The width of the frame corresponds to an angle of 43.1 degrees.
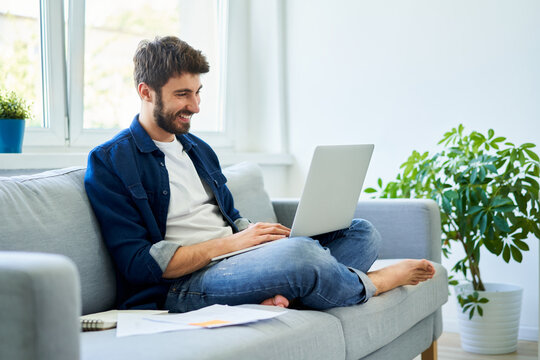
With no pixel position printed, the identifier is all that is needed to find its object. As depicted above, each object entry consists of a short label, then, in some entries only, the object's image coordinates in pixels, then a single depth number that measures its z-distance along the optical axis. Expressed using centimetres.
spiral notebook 150
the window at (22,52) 242
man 167
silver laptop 182
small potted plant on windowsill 220
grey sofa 99
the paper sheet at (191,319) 138
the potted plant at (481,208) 260
